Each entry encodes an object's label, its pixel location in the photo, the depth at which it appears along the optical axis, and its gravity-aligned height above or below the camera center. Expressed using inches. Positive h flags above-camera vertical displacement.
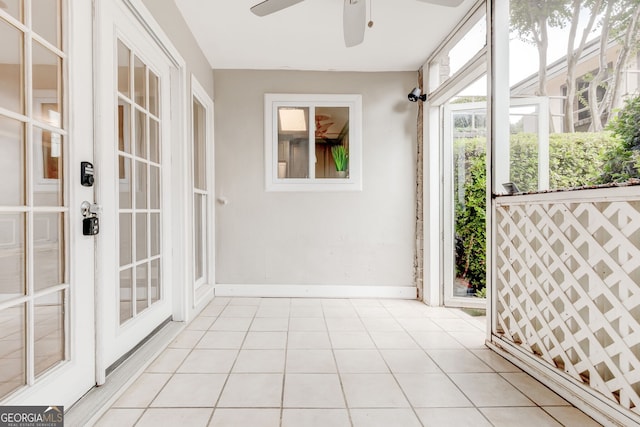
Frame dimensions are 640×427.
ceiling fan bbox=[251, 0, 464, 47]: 77.1 +47.8
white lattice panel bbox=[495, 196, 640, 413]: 56.2 -16.0
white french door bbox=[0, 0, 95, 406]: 47.2 +1.0
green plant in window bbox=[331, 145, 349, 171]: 148.6 +23.5
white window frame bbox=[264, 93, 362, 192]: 147.3 +27.4
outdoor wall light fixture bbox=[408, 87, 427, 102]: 138.3 +47.3
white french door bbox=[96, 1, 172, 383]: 68.0 +7.0
